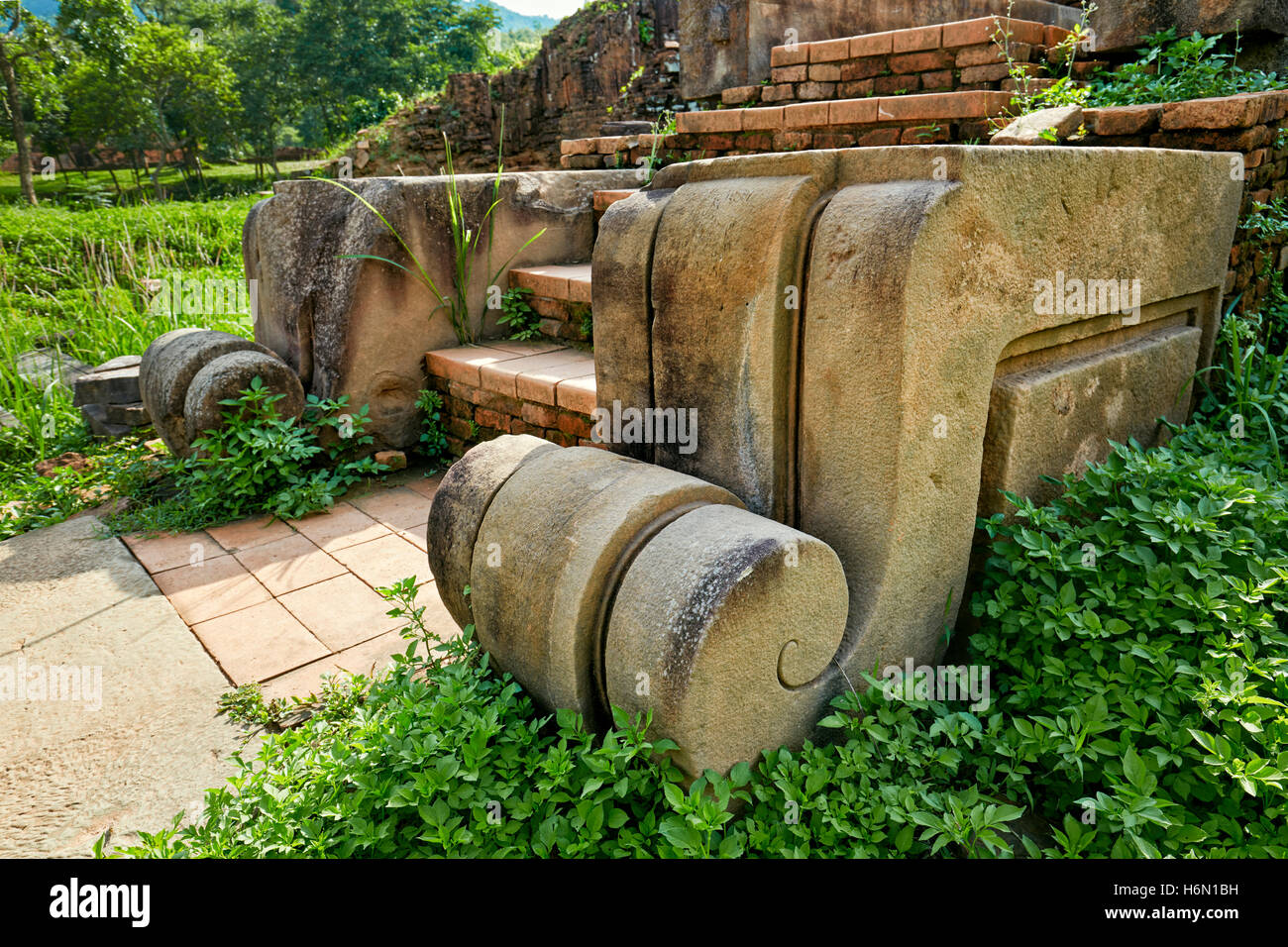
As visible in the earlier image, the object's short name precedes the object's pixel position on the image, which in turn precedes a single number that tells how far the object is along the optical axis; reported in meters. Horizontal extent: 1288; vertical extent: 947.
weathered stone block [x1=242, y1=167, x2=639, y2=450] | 3.76
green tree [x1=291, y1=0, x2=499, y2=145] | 29.78
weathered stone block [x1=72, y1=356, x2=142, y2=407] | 4.60
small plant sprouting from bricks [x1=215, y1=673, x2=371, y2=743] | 2.13
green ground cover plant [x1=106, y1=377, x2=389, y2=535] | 3.46
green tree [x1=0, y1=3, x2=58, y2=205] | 16.97
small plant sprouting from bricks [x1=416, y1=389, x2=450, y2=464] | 4.00
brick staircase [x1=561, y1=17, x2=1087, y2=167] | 3.73
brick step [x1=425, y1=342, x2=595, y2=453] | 3.23
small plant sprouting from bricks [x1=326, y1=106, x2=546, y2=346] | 3.91
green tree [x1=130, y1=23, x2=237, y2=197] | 24.06
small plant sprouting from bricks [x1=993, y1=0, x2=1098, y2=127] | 3.27
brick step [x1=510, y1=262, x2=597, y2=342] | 3.93
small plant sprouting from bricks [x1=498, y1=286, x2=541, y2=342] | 4.21
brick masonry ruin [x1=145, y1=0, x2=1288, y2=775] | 1.54
